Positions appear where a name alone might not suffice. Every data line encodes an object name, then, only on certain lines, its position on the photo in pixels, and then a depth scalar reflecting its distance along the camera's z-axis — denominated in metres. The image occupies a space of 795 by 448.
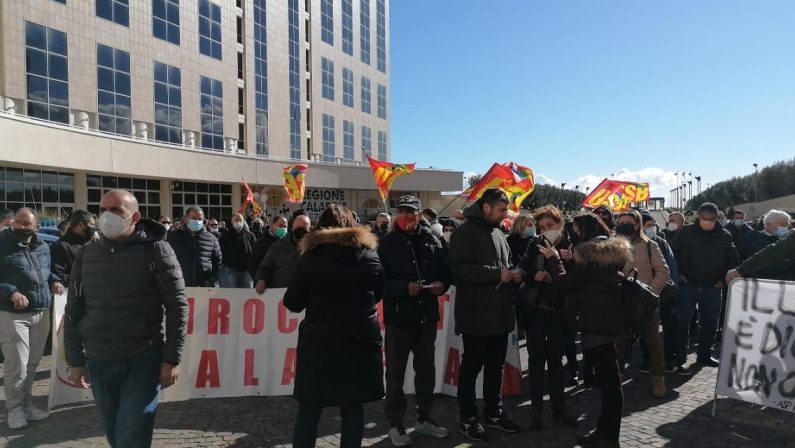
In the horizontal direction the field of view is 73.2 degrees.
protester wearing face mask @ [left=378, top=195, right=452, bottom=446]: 4.56
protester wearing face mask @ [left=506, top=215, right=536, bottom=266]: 6.58
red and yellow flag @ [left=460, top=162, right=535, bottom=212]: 10.90
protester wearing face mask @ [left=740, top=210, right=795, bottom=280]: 7.00
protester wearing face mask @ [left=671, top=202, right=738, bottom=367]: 7.02
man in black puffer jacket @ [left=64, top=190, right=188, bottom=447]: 3.20
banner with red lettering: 5.78
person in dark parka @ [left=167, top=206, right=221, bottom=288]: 8.50
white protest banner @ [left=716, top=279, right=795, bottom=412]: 4.91
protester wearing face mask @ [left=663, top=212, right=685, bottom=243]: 9.93
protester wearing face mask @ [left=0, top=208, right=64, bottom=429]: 4.90
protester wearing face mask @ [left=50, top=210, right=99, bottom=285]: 6.71
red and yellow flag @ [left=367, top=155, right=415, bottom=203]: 17.16
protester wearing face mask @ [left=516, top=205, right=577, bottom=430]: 4.83
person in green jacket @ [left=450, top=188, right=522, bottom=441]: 4.57
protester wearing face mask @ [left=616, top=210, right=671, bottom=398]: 5.82
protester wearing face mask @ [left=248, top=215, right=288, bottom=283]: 7.42
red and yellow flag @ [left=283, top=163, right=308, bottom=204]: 22.02
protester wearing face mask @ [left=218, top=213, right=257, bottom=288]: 9.50
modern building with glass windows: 24.20
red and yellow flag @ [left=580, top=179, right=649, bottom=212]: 15.62
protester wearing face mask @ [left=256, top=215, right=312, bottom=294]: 6.07
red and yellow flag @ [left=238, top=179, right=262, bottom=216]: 18.41
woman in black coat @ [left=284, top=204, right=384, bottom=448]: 3.33
